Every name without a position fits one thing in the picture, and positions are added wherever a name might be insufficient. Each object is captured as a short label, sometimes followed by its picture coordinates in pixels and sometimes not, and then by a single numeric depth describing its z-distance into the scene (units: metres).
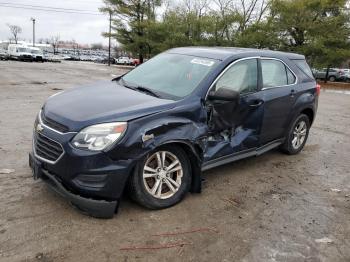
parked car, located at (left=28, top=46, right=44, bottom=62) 44.00
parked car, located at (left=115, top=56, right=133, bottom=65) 62.93
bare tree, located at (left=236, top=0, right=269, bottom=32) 33.88
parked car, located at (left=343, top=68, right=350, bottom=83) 36.69
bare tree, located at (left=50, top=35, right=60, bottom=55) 118.14
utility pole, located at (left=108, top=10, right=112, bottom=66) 48.88
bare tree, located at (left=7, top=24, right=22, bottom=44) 105.34
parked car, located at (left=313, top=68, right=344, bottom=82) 36.88
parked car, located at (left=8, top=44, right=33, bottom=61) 43.78
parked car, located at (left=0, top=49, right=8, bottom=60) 46.78
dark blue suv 3.42
